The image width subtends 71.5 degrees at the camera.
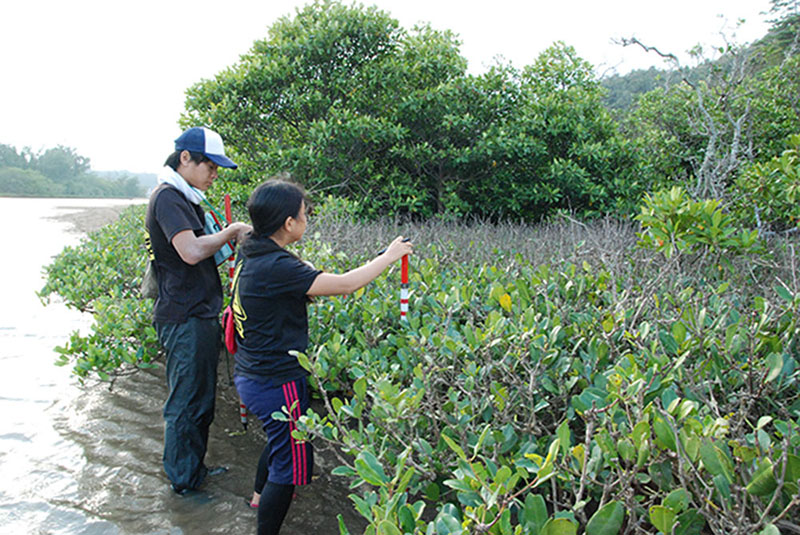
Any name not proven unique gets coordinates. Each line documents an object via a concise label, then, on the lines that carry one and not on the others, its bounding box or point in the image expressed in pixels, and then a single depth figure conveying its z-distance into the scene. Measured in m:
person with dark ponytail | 2.44
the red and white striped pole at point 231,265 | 3.69
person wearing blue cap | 3.01
